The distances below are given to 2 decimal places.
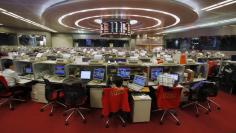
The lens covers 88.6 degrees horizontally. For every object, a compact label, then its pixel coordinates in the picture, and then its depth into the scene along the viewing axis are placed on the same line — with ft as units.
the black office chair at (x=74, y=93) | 8.44
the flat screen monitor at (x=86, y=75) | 10.93
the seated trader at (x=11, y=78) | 10.19
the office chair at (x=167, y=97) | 8.49
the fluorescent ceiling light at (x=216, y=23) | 21.96
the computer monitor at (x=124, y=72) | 11.06
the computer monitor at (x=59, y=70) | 11.60
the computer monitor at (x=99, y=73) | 10.72
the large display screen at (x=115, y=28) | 21.05
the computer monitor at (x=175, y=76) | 9.68
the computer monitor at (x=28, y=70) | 12.57
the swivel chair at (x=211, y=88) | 9.57
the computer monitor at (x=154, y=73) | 11.27
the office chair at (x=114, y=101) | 7.72
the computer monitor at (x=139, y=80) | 9.60
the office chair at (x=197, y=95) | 9.62
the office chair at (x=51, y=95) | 9.40
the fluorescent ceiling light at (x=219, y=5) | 13.07
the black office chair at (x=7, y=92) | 9.52
